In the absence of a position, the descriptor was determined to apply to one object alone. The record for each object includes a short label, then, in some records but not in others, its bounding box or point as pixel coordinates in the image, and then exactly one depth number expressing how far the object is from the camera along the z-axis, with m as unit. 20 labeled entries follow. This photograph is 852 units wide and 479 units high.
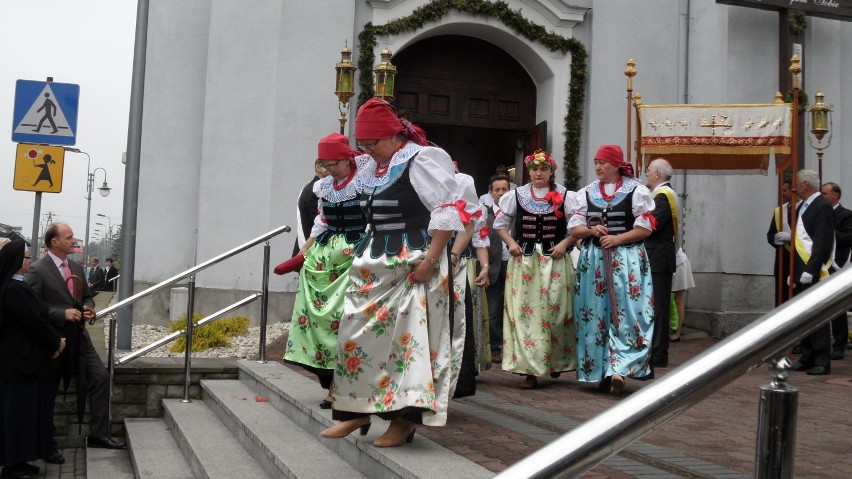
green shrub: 9.89
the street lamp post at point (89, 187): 43.25
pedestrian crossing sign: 9.19
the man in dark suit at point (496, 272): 9.39
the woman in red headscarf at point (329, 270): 5.90
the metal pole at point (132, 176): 9.16
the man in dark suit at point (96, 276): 33.09
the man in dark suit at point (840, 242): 9.53
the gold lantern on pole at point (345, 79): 10.74
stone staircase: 4.40
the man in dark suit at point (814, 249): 8.49
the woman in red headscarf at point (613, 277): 6.97
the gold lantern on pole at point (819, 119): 11.14
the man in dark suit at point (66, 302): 7.20
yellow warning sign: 9.17
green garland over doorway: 12.81
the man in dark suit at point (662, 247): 8.20
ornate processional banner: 10.34
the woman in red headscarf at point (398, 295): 4.48
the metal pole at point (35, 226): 8.61
